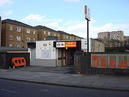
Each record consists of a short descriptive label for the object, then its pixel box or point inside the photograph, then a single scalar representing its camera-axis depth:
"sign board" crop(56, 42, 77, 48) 17.97
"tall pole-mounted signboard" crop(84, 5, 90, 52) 13.56
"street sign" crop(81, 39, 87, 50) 17.52
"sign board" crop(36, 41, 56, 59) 19.00
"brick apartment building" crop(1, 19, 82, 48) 39.90
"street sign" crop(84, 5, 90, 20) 13.51
